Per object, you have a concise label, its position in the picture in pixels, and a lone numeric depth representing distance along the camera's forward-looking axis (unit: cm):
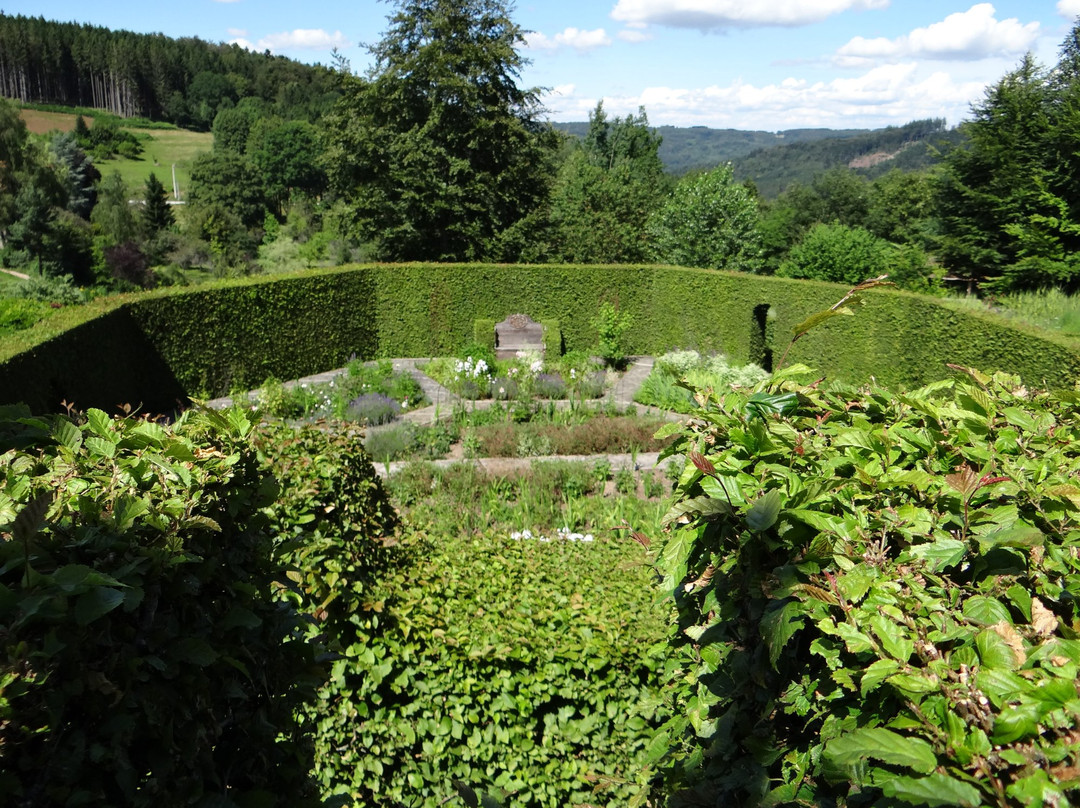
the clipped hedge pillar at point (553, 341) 1493
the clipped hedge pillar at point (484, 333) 1539
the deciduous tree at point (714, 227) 2469
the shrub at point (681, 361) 1270
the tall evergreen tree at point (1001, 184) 1678
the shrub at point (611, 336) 1470
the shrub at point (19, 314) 925
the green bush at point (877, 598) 116
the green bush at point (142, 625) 124
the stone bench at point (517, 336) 1517
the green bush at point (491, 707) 325
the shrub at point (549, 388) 1159
